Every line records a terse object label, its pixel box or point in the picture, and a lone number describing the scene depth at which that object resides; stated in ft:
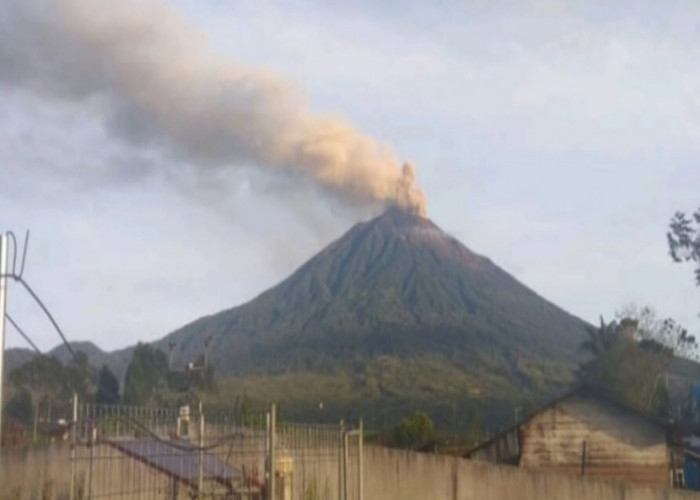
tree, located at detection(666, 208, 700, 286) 140.56
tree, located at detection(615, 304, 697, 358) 202.39
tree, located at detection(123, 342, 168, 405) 150.32
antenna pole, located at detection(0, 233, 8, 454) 23.08
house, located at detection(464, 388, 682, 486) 116.47
